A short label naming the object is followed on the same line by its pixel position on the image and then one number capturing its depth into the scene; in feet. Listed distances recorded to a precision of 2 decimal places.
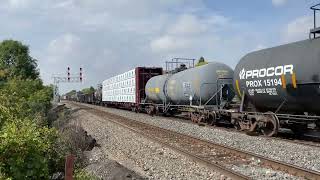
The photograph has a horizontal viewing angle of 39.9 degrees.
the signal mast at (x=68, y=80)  235.20
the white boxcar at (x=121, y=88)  131.18
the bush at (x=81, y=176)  20.36
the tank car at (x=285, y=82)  46.83
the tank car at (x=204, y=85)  75.82
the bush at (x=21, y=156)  18.51
